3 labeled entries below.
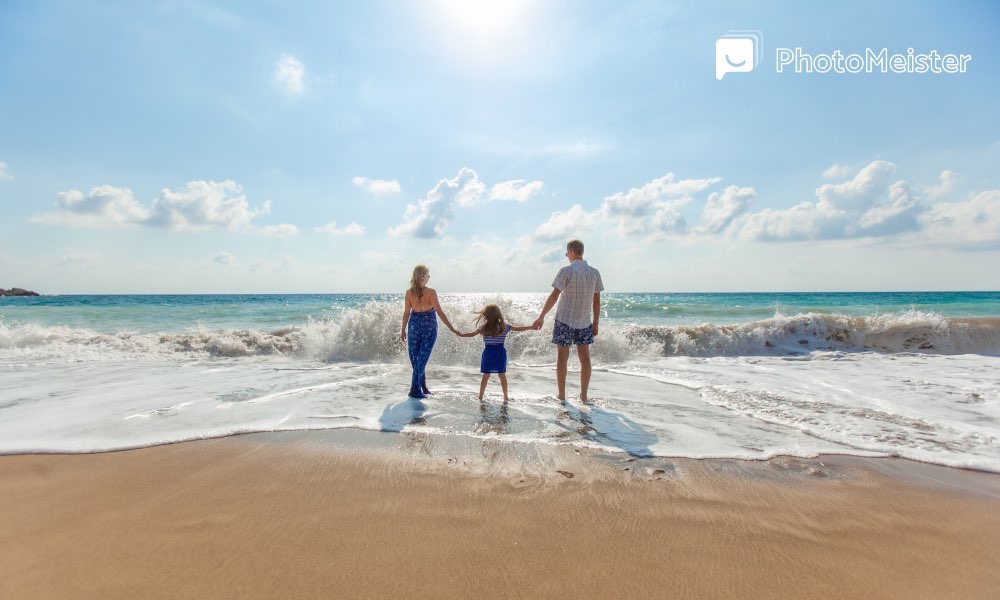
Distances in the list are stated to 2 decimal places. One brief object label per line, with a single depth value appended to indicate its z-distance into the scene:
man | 6.14
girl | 6.06
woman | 6.46
